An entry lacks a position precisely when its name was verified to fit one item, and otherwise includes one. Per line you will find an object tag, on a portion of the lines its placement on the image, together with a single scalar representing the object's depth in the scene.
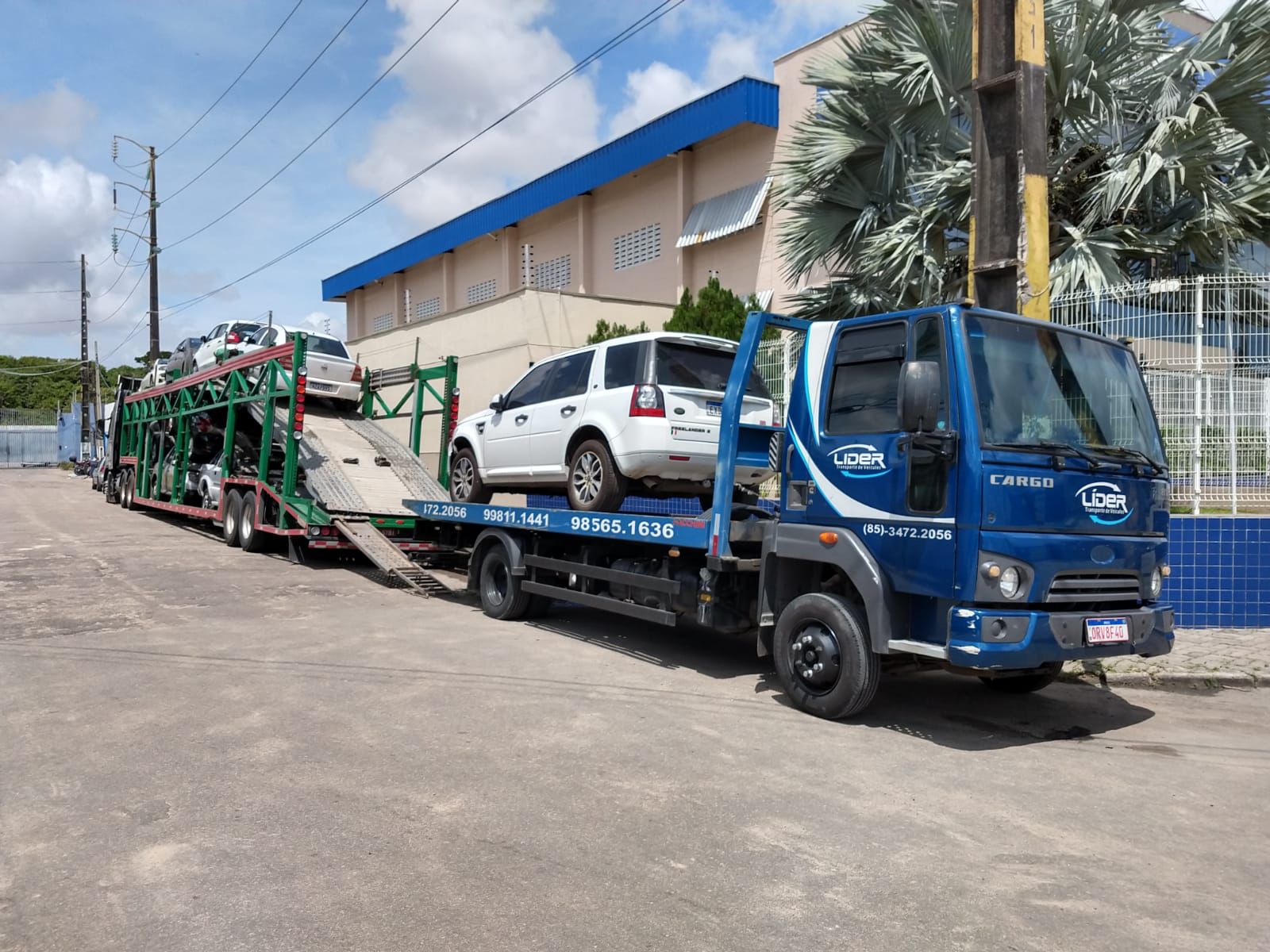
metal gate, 59.00
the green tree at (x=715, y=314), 16.55
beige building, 20.30
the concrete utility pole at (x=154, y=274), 31.52
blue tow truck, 5.41
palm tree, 10.51
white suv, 7.98
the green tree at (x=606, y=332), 19.30
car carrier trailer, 13.05
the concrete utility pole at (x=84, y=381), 49.78
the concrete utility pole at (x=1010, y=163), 7.45
